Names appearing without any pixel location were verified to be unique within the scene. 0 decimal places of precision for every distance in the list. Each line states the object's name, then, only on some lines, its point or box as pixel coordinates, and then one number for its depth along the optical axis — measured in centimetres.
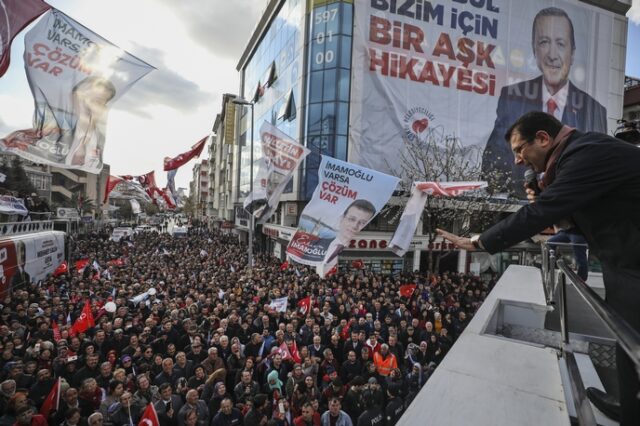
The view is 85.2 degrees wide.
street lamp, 1735
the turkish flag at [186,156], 2192
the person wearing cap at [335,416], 605
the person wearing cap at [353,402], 647
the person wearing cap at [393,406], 623
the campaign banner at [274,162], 1351
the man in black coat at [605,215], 142
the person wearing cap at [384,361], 781
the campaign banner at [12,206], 1559
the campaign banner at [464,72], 2405
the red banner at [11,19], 661
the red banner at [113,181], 3323
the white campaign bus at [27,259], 1174
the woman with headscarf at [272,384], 697
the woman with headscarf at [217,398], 622
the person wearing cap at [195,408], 576
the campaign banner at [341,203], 1078
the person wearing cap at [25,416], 500
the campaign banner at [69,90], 679
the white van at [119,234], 3148
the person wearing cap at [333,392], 676
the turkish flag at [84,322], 928
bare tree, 2064
